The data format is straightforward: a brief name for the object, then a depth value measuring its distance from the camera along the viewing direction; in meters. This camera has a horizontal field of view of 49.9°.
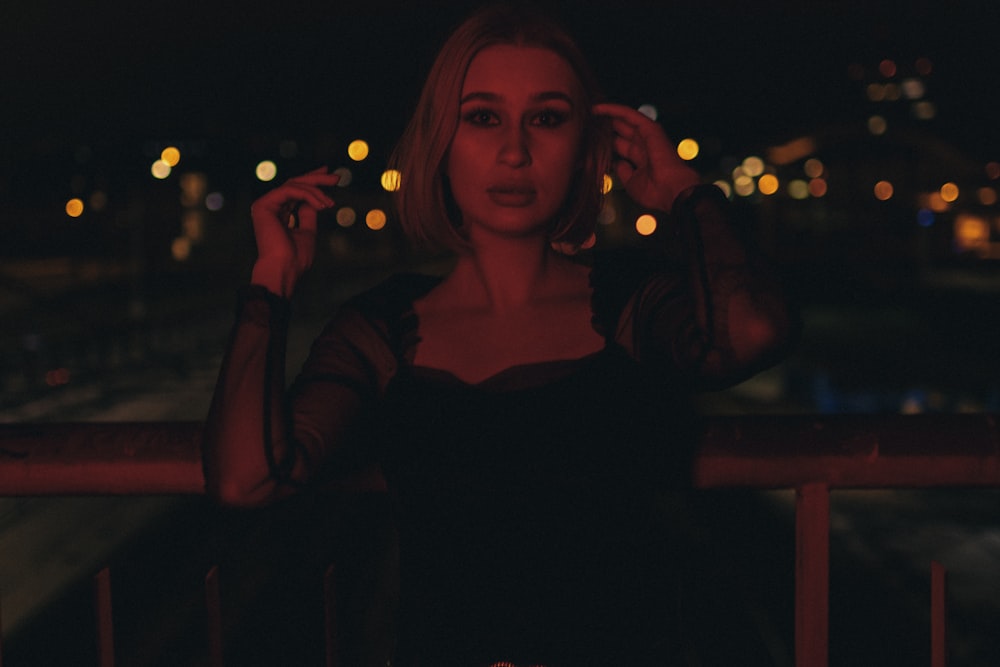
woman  1.80
